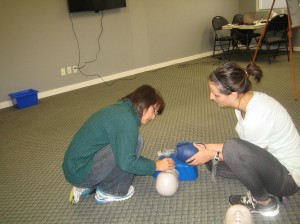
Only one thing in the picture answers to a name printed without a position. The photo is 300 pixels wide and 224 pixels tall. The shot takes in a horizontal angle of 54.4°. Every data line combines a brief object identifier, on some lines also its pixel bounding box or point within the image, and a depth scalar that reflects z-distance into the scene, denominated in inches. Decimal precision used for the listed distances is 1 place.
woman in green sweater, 58.1
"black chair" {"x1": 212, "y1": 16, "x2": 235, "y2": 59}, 246.0
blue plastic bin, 159.4
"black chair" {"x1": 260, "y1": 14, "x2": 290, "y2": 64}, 212.8
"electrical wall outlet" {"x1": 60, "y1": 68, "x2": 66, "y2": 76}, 182.4
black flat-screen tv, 173.6
